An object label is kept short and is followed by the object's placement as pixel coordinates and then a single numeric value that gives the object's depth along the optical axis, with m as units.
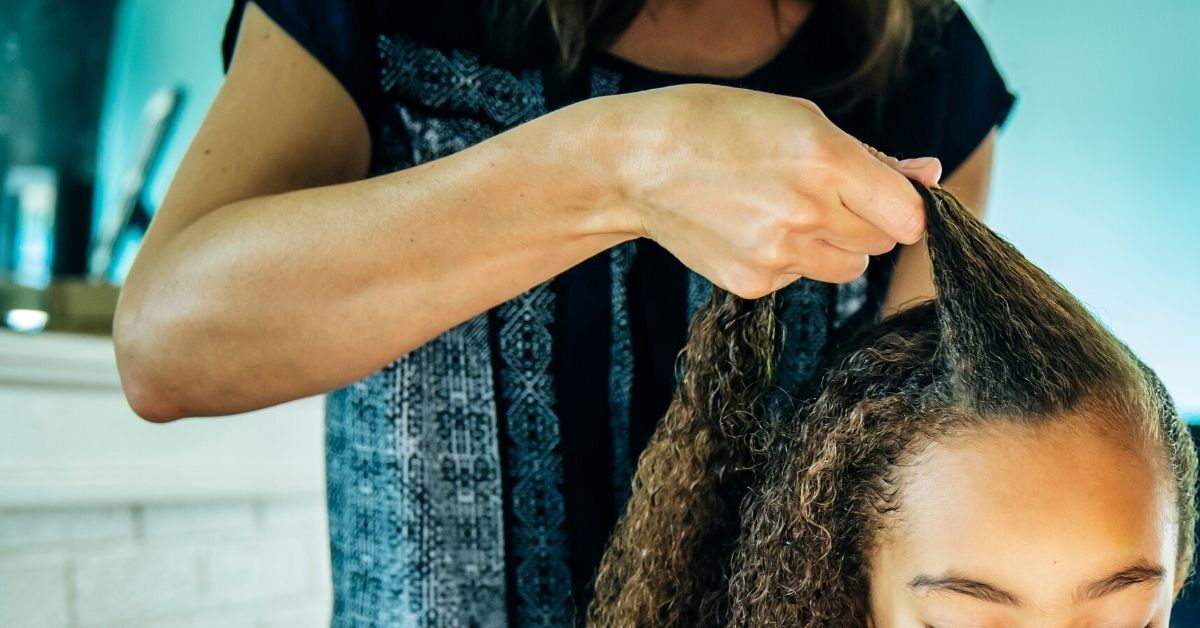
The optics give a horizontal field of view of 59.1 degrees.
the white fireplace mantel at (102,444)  1.07
